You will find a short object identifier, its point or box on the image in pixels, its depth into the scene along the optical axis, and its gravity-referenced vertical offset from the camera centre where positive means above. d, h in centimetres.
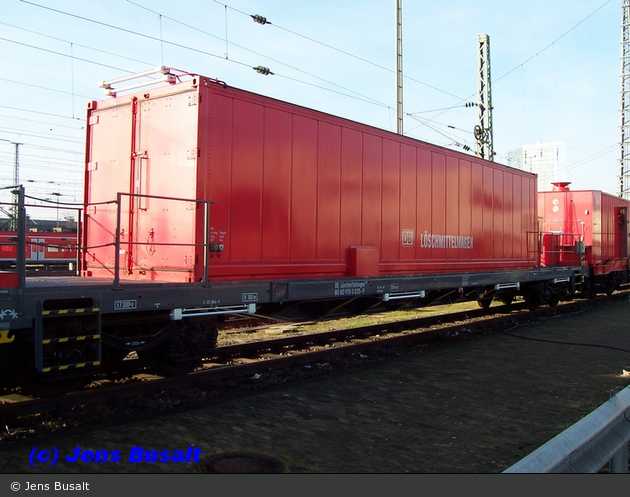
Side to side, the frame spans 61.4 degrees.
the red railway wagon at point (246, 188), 688 +114
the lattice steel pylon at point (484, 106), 2114 +640
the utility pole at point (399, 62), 1733 +679
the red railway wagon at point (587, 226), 1823 +143
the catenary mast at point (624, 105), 3366 +1018
